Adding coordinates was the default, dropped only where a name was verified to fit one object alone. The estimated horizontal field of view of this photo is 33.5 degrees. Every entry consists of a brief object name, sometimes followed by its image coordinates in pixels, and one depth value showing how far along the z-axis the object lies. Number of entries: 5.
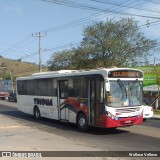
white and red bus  11.16
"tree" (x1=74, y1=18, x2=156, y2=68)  31.28
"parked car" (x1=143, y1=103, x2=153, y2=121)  15.42
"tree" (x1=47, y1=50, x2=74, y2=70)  51.72
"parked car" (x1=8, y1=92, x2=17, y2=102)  35.48
